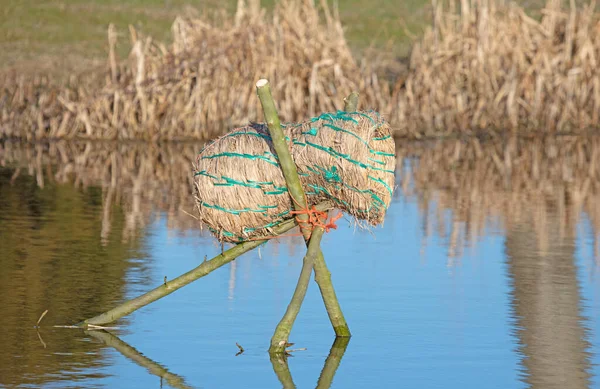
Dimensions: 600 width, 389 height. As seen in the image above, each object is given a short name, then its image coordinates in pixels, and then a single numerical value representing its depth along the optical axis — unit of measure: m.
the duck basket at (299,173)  14.80
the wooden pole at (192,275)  15.78
